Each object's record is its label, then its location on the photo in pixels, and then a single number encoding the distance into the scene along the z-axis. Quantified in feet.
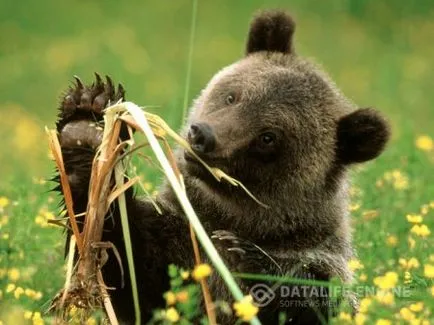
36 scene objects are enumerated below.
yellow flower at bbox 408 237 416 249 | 50.40
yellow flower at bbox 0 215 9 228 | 50.69
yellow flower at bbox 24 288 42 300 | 44.81
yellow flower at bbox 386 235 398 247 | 52.26
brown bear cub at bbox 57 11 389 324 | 42.50
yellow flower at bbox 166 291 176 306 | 35.68
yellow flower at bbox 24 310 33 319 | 41.68
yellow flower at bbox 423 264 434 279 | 37.55
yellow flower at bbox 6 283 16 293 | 44.47
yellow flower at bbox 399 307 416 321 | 35.73
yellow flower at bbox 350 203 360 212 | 51.37
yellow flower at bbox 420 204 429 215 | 52.42
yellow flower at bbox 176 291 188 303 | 34.88
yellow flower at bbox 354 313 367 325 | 34.76
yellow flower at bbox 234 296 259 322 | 32.89
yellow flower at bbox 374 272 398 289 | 34.60
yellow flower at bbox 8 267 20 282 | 47.32
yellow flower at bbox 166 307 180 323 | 34.88
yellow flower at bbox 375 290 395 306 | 34.63
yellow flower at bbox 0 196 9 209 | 51.02
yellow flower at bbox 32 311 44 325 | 40.01
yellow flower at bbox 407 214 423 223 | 42.64
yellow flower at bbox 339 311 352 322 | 36.01
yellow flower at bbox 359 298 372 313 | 34.99
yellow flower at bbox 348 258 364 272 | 39.59
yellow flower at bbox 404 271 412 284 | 39.75
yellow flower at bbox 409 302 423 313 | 35.78
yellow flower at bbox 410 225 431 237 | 42.04
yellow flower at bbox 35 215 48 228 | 49.53
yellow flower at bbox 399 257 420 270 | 44.09
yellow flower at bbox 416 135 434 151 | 63.96
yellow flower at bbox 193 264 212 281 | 34.47
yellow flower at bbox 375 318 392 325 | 34.21
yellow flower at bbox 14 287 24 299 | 43.80
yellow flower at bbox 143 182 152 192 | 55.31
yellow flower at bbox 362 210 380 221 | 54.60
